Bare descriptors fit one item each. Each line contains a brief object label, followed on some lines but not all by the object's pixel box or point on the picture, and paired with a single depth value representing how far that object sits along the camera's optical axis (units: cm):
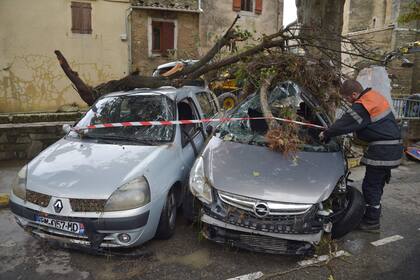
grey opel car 319
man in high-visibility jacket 399
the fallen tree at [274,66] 513
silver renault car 321
